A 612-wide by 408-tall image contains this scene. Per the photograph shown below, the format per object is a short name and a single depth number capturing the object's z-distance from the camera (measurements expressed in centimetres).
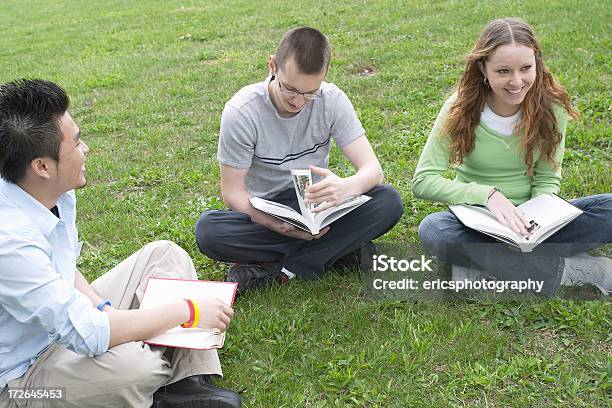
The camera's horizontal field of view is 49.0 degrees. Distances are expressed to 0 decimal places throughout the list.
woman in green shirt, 342
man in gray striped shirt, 362
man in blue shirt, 238
